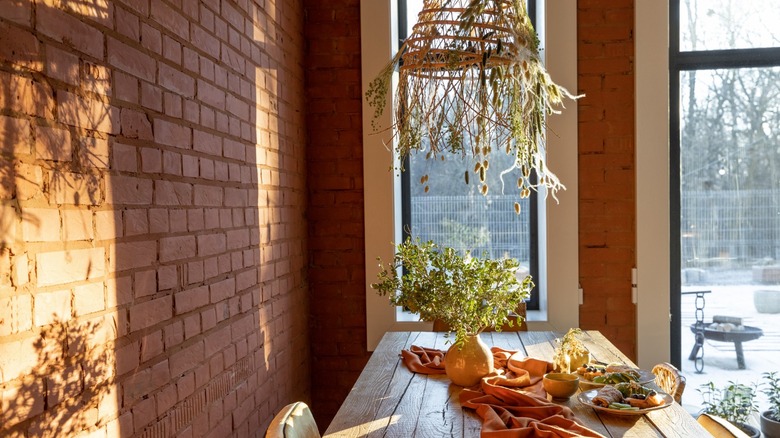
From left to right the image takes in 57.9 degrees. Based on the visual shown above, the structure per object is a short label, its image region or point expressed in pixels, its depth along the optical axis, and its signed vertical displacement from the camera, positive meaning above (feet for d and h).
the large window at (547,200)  11.89 +0.22
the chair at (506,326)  10.61 -1.91
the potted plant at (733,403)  11.46 -3.43
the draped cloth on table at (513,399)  5.76 -1.87
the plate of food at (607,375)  7.20 -1.85
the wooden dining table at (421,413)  6.07 -1.96
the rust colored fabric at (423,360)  8.20 -1.88
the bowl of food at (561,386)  6.86 -1.80
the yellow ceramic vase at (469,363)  7.52 -1.71
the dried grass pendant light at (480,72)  7.07 +1.38
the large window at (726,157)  12.30 +0.73
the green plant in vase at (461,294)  7.36 -0.96
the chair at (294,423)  5.04 -1.62
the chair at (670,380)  7.33 -1.96
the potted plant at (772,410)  11.17 -3.47
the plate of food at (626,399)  6.35 -1.84
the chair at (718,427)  5.60 -1.90
